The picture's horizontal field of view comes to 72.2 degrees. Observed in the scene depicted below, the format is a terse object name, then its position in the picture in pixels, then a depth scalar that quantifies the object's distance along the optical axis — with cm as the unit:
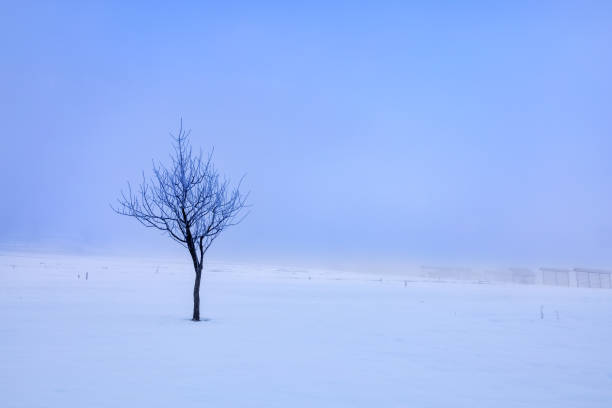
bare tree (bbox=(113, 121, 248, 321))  1822
